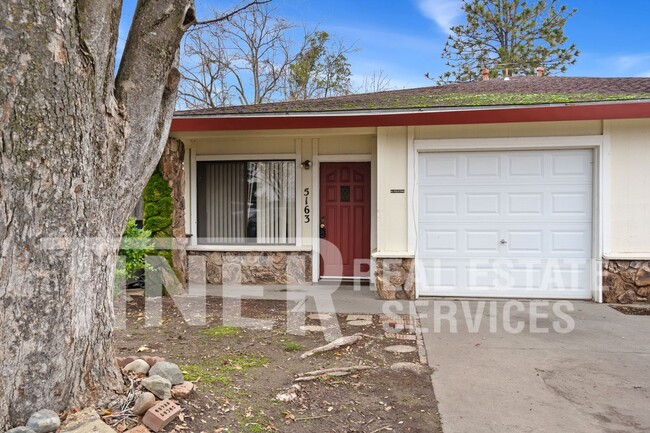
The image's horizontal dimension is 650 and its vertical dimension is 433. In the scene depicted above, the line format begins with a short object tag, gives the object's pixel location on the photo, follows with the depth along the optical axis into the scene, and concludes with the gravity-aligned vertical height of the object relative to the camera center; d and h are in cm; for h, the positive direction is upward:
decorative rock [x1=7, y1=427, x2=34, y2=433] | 212 -104
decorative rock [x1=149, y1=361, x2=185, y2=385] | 289 -104
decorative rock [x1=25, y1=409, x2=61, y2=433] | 218 -104
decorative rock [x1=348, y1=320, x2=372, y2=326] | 526 -129
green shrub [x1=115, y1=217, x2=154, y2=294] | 612 -50
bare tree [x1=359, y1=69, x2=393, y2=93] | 1830 +577
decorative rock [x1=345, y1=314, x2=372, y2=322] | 550 -128
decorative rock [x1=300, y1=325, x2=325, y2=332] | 498 -129
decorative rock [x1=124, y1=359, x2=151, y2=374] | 298 -104
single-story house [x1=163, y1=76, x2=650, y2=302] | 623 +51
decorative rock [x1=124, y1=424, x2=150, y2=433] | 233 -115
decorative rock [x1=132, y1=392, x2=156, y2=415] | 249 -108
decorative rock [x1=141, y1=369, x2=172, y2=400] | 268 -106
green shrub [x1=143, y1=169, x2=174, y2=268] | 705 +7
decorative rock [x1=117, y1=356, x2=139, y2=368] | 308 -104
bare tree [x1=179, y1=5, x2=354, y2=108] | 1648 +597
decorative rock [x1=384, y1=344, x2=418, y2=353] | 428 -132
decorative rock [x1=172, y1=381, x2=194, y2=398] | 278 -113
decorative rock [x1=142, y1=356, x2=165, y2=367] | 313 -104
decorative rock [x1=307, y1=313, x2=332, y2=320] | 551 -128
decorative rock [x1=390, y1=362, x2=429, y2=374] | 375 -132
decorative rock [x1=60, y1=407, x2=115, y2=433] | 222 -108
